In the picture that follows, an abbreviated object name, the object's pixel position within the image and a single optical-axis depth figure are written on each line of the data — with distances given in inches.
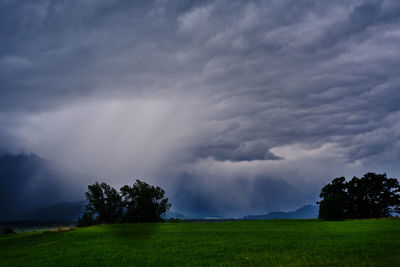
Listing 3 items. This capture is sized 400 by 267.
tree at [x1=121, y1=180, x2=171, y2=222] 3622.0
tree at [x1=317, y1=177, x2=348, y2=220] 2425.0
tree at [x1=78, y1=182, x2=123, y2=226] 3754.9
